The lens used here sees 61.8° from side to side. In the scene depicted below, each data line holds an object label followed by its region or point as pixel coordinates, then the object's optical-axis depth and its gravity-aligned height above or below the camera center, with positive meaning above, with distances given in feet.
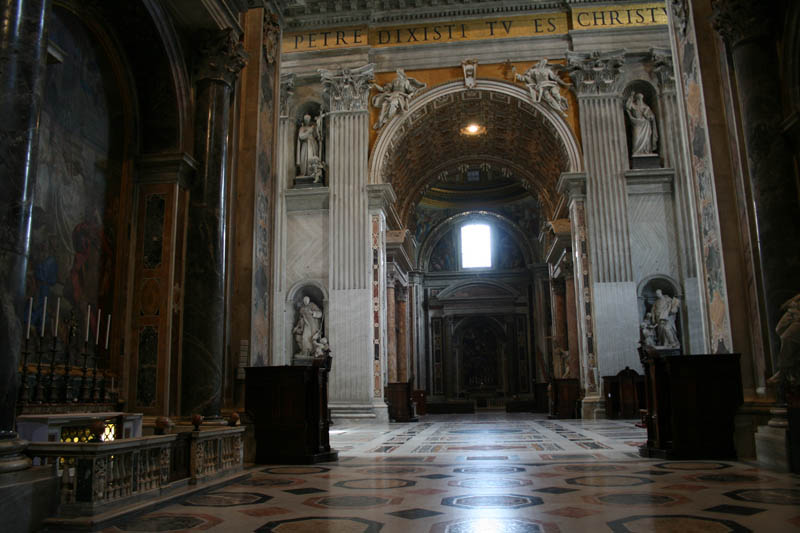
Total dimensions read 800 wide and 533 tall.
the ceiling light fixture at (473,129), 67.15 +25.63
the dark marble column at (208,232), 24.58 +5.97
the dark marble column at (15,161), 13.42 +4.88
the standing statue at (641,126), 56.24 +21.28
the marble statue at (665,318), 52.42 +4.85
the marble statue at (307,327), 55.77 +5.04
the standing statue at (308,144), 59.88 +21.69
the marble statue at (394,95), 59.47 +25.70
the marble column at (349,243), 54.60 +12.15
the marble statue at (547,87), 57.98 +25.53
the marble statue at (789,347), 20.15 +0.94
